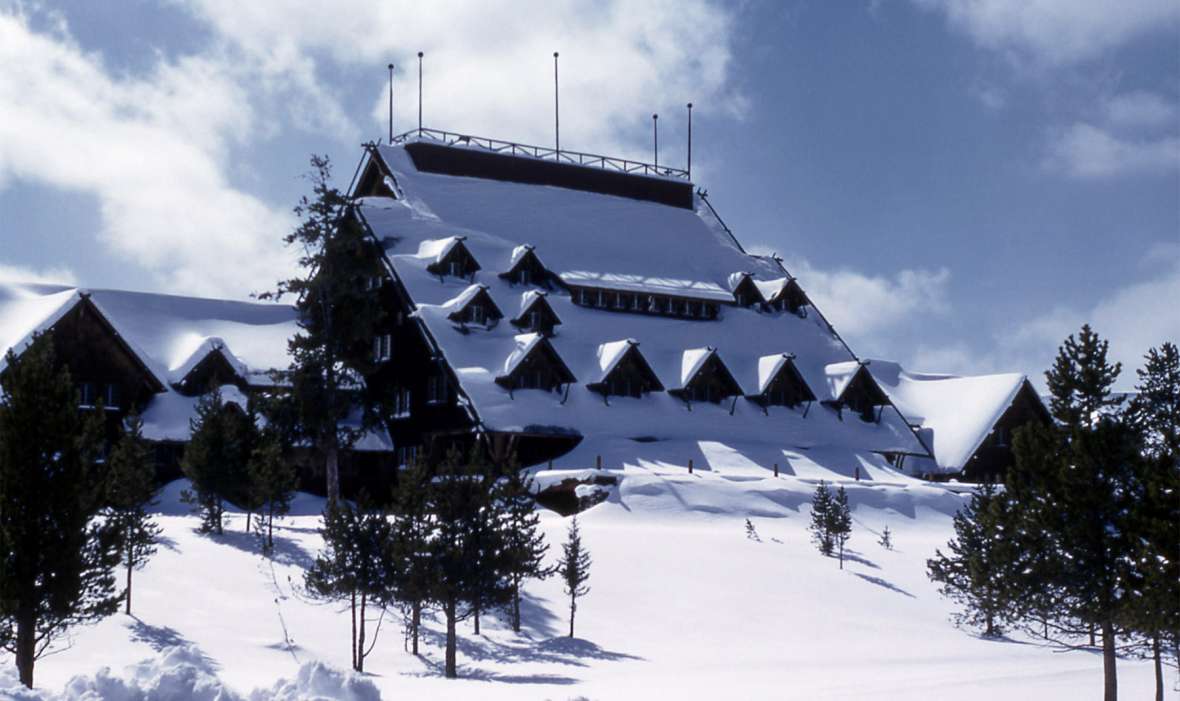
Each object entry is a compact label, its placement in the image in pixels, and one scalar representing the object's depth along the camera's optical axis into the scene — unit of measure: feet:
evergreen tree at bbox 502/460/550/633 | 114.52
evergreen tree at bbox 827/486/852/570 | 155.84
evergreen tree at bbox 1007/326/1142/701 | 85.20
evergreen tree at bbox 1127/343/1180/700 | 79.20
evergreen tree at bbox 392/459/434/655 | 110.73
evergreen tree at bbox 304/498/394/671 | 111.45
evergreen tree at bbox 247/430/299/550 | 136.87
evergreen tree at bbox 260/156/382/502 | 180.75
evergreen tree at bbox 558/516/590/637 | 126.11
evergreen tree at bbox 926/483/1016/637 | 89.15
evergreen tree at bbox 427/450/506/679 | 111.24
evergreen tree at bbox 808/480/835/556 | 157.69
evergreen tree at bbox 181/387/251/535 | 140.15
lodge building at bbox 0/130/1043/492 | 195.42
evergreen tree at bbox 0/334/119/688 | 80.02
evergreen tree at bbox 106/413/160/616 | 114.32
